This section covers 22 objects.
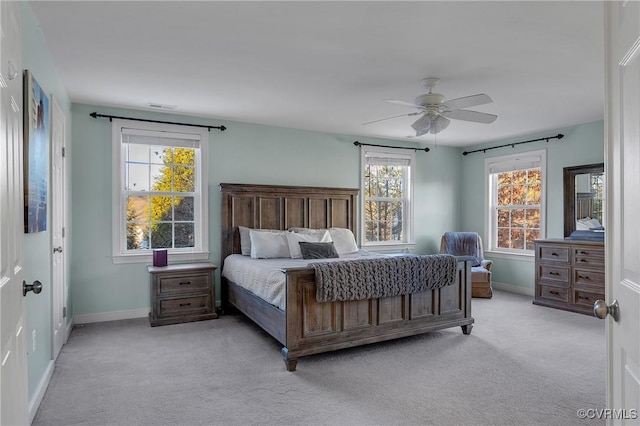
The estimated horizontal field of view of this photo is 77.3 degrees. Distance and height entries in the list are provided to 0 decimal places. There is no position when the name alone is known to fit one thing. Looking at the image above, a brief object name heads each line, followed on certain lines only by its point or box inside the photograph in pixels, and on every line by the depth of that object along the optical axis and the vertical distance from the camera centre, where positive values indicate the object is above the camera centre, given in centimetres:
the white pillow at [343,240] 531 -38
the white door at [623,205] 98 +2
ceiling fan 358 +93
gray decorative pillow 473 -46
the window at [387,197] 640 +25
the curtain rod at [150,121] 451 +110
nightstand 441 -91
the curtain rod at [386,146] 617 +106
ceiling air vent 450 +122
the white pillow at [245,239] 504 -34
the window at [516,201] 604 +17
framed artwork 222 +36
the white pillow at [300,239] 487 -33
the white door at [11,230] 114 -6
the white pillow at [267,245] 475 -39
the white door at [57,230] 325 -15
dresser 480 -79
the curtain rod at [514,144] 561 +106
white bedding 339 -61
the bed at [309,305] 322 -85
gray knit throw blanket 326 -56
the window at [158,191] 470 +26
